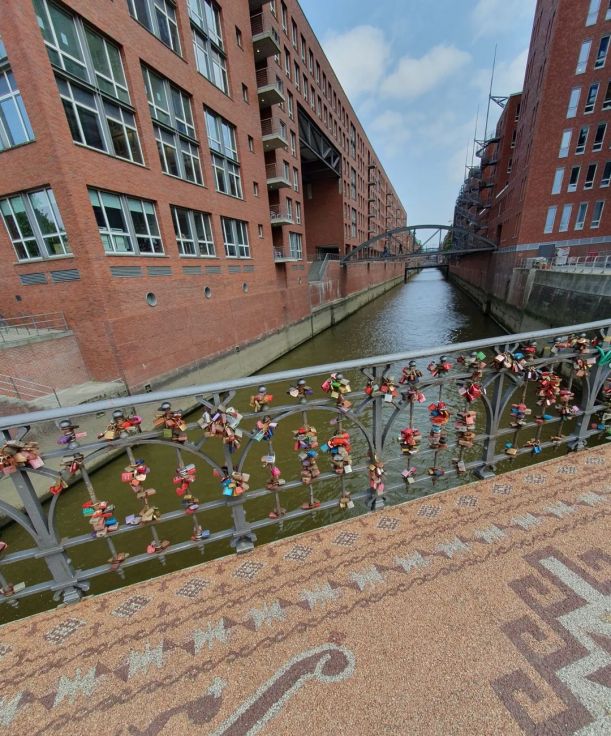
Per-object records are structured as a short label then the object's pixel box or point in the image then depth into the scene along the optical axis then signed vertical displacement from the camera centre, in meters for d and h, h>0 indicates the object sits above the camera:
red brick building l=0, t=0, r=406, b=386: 7.71 +2.62
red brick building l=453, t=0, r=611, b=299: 20.12 +5.93
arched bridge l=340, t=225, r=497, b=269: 29.64 -0.64
